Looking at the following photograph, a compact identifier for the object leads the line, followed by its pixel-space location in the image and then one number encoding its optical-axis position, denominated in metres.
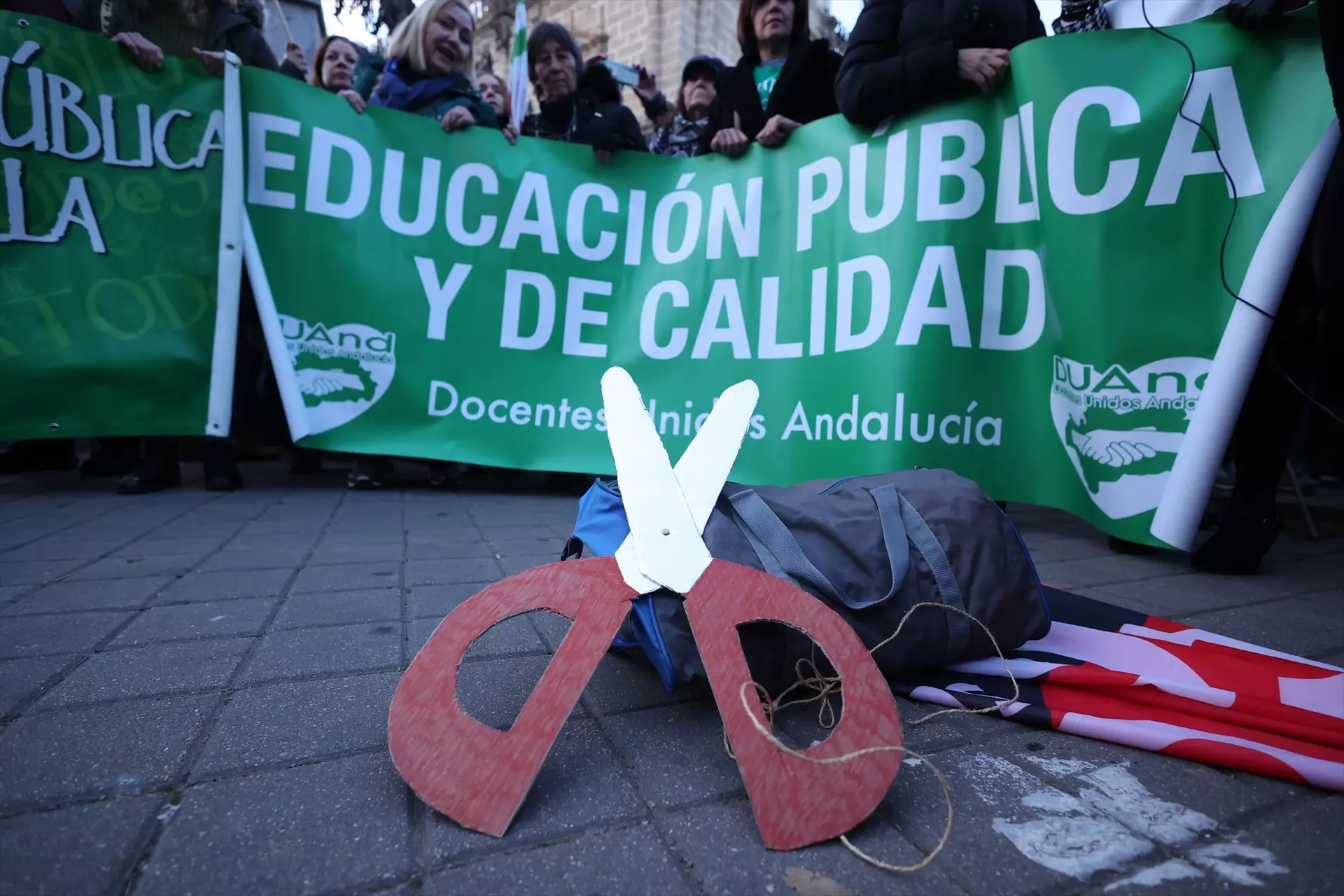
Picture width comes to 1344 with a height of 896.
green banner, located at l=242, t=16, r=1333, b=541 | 1.97
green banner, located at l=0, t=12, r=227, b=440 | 2.48
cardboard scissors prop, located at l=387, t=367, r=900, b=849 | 0.76
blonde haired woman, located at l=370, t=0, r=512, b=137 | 3.17
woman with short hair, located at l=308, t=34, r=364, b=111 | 3.83
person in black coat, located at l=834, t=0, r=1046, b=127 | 2.23
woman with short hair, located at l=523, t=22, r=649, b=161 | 3.42
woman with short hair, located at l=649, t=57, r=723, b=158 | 3.97
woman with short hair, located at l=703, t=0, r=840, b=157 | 2.83
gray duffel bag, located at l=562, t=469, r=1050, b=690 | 1.04
